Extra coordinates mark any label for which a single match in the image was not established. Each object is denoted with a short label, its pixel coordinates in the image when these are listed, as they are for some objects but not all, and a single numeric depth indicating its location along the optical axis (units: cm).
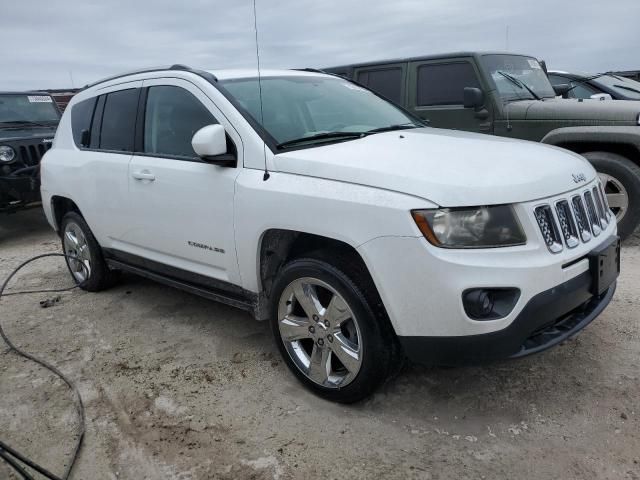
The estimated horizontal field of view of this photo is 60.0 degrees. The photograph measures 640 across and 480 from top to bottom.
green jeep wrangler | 513
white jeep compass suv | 234
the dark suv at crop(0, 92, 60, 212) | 714
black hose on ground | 240
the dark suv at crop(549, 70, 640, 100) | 719
